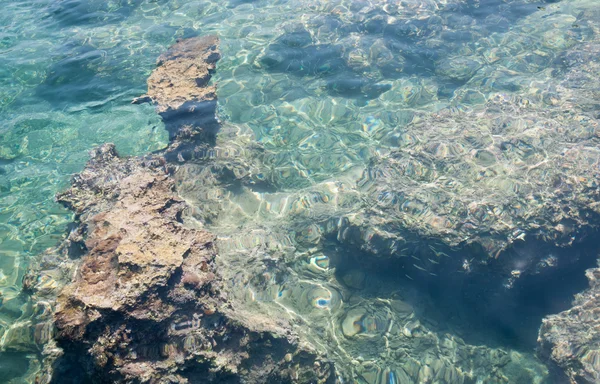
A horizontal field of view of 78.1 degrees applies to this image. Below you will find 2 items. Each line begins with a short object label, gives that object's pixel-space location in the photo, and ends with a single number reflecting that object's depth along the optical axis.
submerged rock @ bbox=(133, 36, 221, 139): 6.20
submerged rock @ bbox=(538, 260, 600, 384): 4.27
